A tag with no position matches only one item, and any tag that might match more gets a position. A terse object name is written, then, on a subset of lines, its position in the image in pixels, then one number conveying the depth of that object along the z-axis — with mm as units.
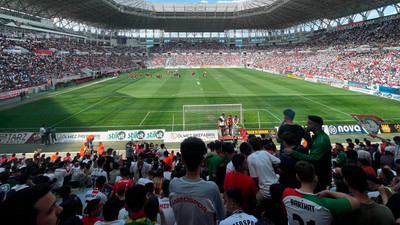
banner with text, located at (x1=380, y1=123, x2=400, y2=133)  17703
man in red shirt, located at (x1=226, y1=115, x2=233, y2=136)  17650
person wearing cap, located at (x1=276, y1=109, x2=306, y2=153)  4791
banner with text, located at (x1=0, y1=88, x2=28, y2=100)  31909
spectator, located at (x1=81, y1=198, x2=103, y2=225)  3973
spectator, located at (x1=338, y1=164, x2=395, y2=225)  2863
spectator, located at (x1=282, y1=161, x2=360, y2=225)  2908
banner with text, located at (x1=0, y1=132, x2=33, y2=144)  17391
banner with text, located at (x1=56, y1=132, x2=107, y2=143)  17531
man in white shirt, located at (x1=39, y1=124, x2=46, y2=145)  17031
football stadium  3066
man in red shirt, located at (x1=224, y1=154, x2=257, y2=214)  3947
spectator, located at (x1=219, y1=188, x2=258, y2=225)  2973
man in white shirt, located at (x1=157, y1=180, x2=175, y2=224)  4039
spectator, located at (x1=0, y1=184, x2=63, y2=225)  1713
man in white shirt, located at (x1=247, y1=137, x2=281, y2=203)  4207
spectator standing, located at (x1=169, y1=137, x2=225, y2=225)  2889
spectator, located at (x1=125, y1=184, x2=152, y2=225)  3048
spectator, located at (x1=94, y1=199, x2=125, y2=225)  3402
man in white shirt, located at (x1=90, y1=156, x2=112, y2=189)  7152
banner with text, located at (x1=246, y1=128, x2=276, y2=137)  17016
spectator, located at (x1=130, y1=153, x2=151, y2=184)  7735
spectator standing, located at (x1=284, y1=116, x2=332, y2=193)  4244
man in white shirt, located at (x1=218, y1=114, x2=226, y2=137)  17266
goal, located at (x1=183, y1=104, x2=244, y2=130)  20047
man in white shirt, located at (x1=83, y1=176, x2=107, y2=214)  5203
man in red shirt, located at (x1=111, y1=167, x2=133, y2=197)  5344
